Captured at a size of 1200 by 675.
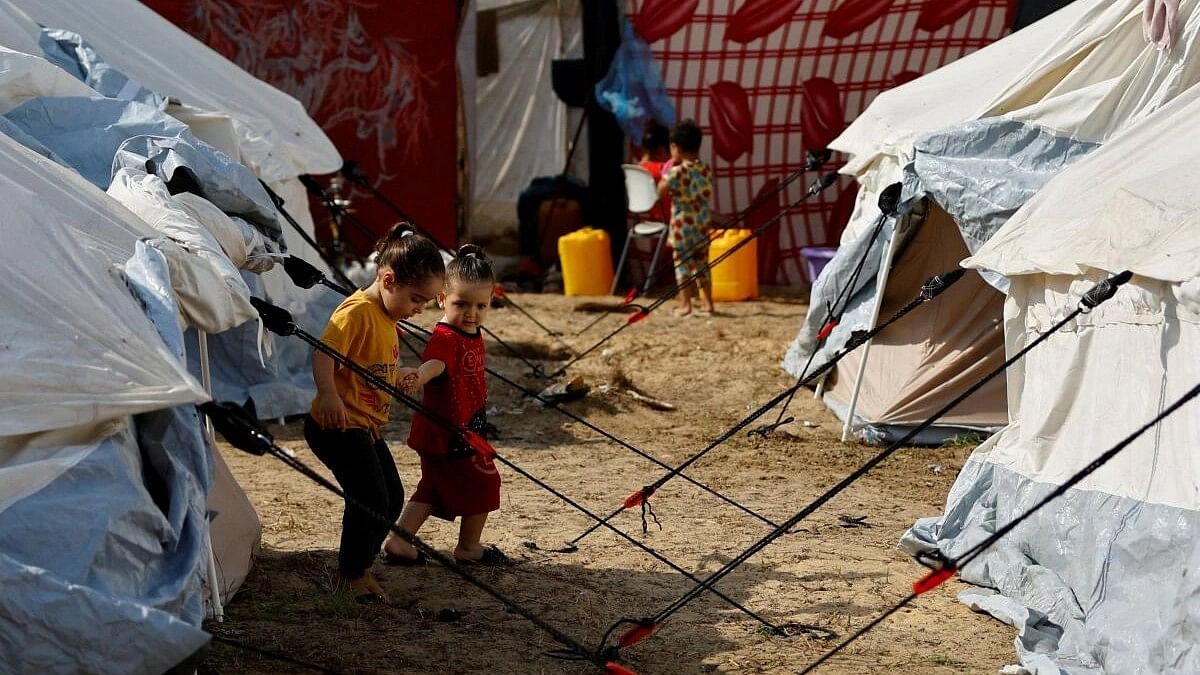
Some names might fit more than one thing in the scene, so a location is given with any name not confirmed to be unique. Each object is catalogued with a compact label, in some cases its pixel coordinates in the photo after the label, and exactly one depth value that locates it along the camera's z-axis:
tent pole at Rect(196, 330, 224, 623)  3.97
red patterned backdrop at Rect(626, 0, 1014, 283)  10.90
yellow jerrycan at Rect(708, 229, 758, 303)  10.80
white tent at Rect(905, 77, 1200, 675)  3.88
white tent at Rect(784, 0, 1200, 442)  5.53
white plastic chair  10.38
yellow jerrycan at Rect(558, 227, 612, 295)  11.15
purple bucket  9.13
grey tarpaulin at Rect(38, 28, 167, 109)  6.25
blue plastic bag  10.93
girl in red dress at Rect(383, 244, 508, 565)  4.57
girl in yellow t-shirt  4.25
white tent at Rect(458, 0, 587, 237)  13.70
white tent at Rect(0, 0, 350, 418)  6.59
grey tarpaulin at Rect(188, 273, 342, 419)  6.95
